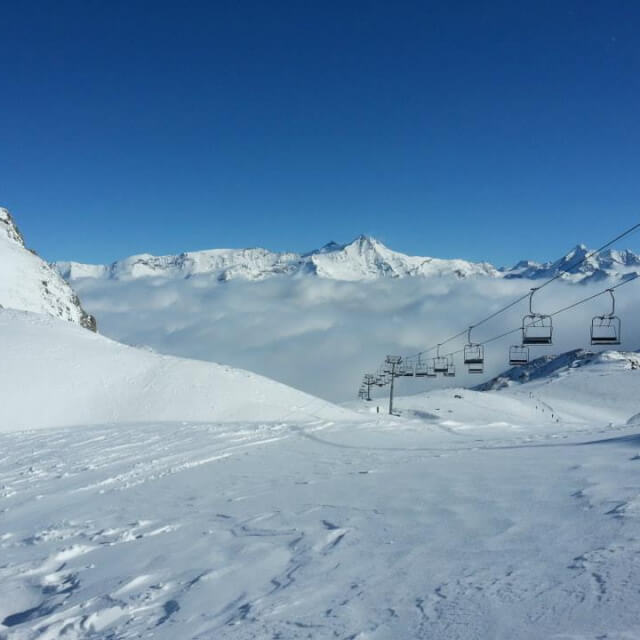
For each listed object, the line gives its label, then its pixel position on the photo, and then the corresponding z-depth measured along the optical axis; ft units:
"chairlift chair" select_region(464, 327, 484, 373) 96.32
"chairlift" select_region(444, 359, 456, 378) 125.92
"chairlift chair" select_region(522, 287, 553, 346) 65.77
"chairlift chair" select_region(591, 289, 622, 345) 67.41
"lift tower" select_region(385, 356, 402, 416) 159.12
